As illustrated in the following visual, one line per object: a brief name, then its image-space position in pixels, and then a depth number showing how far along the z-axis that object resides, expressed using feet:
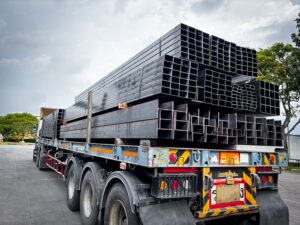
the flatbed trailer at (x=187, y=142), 8.16
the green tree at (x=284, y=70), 51.88
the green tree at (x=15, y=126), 190.19
